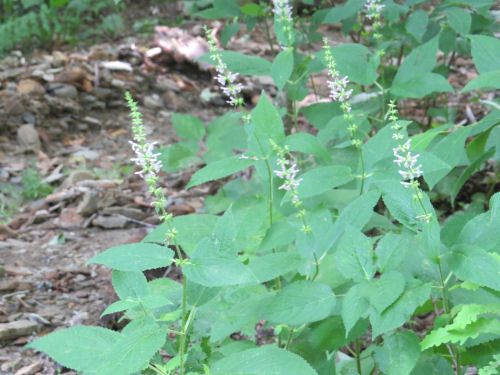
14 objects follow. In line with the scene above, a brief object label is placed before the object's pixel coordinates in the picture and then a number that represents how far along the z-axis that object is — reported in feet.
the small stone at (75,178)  13.57
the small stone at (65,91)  16.85
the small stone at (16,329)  8.26
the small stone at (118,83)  17.72
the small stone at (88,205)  12.07
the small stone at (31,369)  7.77
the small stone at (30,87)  16.56
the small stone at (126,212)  12.01
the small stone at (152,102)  17.42
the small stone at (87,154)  15.16
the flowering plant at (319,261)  4.42
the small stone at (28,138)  15.29
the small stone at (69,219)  11.90
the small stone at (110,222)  11.67
